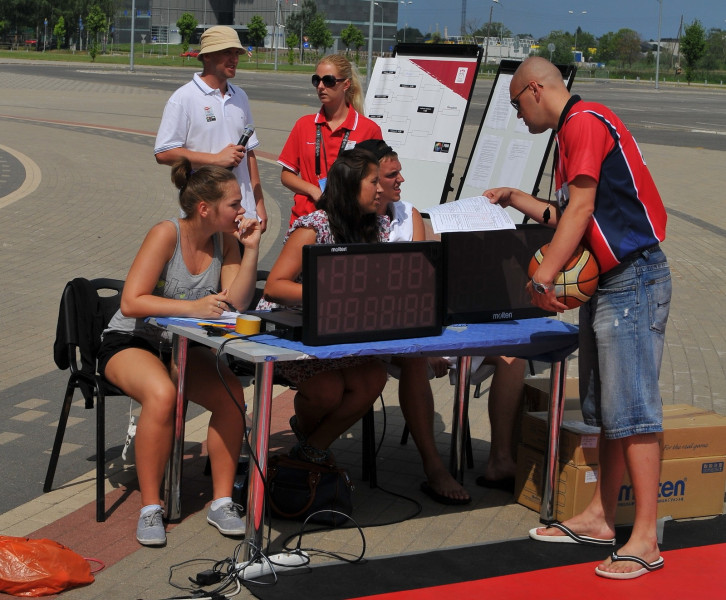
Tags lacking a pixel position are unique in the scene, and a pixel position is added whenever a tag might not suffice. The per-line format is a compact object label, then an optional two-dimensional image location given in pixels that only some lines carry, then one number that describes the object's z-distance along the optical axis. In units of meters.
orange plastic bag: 3.77
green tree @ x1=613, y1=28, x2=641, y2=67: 111.06
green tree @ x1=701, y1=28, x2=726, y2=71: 92.93
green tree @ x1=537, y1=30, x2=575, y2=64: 71.62
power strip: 3.99
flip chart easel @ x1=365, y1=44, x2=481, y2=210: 7.24
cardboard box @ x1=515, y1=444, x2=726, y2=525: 4.68
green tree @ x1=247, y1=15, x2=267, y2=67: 85.75
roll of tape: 4.11
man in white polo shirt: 5.62
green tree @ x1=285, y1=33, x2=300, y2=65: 75.75
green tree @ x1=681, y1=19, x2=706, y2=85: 76.94
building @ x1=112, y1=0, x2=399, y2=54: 107.69
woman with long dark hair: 4.54
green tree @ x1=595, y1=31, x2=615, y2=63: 116.38
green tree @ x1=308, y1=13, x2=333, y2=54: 88.12
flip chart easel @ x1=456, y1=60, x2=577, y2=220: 6.81
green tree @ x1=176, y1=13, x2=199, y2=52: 79.06
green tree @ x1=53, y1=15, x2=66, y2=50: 82.90
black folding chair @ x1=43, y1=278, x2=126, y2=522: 4.66
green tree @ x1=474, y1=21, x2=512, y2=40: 101.47
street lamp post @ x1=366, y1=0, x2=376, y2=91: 24.78
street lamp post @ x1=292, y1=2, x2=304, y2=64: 85.60
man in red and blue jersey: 3.98
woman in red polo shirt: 5.90
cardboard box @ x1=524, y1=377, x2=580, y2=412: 5.06
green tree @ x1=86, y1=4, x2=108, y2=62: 74.88
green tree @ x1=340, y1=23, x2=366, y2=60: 90.12
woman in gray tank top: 4.38
